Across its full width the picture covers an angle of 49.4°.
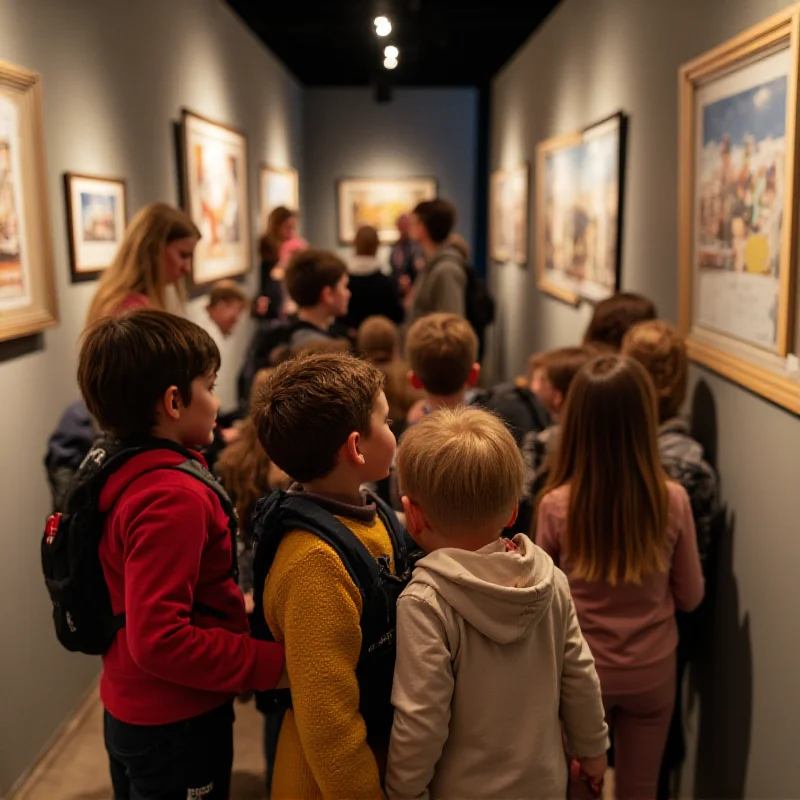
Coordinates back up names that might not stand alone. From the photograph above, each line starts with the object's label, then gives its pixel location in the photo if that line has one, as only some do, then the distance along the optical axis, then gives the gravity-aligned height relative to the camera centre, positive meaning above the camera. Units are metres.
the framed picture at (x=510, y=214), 7.45 +0.26
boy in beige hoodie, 1.39 -0.63
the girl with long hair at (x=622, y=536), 2.03 -0.70
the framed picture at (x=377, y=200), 11.28 +0.58
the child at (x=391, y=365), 2.84 -0.46
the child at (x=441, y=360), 2.54 -0.34
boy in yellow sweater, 1.36 -0.51
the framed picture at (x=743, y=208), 2.12 +0.08
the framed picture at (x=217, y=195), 5.09 +0.34
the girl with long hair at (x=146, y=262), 2.87 -0.04
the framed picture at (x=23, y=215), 2.70 +0.12
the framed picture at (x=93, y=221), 3.31 +0.12
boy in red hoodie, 1.50 -0.57
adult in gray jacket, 4.92 -0.16
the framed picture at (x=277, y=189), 7.64 +0.56
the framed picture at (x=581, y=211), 4.19 +0.16
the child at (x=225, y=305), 4.48 -0.29
